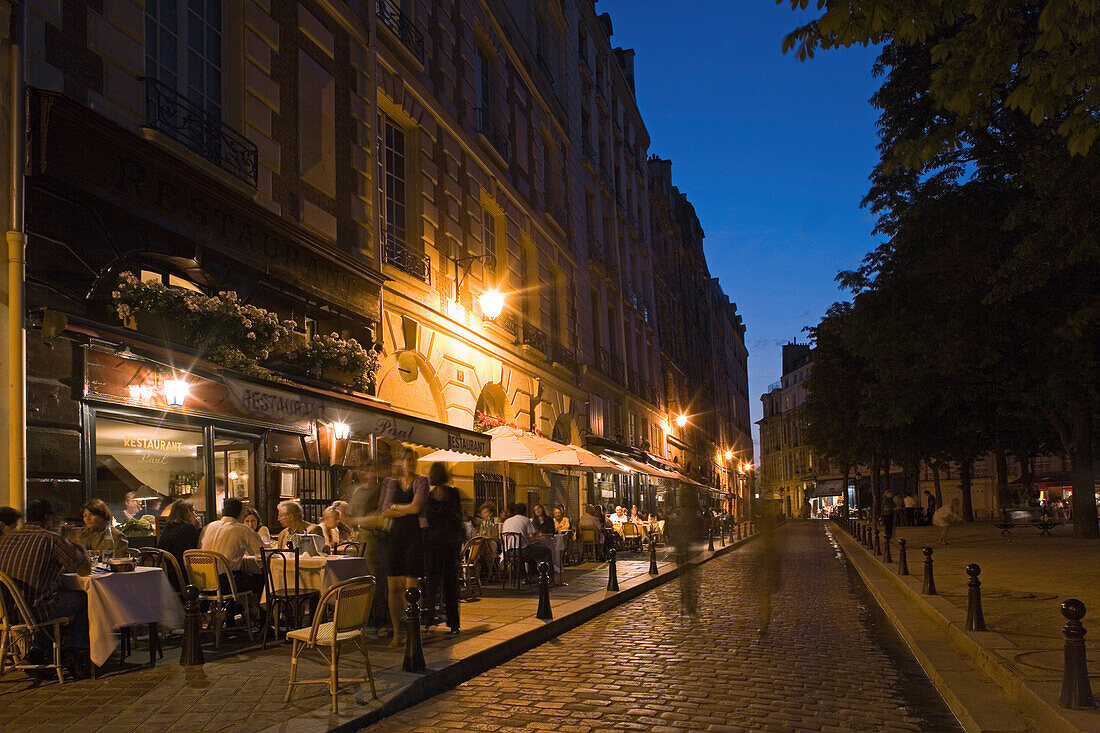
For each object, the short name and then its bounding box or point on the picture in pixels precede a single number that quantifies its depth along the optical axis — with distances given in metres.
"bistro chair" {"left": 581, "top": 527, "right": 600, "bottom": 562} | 20.08
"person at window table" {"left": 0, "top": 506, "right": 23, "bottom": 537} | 7.50
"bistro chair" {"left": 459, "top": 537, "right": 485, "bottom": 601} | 12.98
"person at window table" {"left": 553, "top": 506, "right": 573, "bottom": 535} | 19.17
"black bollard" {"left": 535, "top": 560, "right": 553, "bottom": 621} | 10.43
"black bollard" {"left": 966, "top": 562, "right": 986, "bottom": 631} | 8.51
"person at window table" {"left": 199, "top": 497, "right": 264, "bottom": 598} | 8.96
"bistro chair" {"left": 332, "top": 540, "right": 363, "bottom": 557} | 11.05
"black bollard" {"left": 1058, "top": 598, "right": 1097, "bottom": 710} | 5.50
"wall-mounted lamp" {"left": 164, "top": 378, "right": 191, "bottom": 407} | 10.21
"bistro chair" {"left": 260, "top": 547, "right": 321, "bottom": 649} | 8.66
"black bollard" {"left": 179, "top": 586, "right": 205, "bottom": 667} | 7.42
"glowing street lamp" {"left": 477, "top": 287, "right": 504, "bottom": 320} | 20.34
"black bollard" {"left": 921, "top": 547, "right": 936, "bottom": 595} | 11.70
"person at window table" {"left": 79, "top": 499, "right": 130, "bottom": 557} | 8.63
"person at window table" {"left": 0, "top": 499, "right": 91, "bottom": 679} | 7.08
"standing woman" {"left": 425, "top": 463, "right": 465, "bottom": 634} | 9.54
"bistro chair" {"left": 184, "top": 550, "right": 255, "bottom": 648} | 8.62
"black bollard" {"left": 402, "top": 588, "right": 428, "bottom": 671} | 7.21
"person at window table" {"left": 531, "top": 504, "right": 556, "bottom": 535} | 15.75
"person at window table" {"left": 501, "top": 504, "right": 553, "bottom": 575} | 14.16
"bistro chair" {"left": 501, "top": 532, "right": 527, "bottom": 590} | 14.27
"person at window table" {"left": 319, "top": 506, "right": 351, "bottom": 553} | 11.62
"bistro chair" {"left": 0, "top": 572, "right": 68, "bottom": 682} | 6.94
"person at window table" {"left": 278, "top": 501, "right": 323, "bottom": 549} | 10.25
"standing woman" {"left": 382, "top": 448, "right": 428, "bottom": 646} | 9.00
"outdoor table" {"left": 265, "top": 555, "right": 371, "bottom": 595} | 8.91
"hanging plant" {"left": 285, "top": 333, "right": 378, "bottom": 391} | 13.05
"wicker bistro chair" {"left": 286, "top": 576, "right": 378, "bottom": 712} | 6.26
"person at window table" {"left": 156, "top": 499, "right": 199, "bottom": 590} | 9.20
